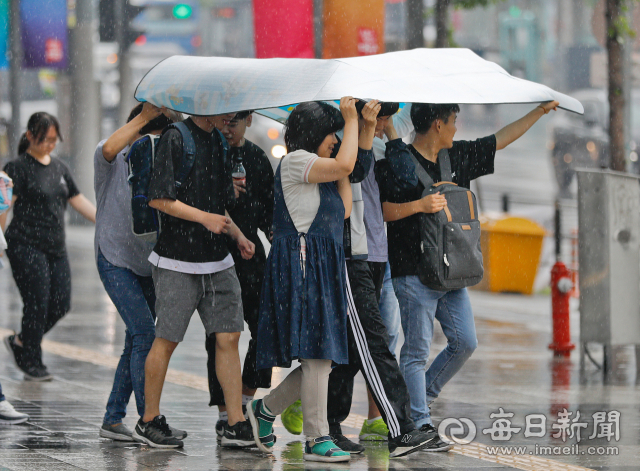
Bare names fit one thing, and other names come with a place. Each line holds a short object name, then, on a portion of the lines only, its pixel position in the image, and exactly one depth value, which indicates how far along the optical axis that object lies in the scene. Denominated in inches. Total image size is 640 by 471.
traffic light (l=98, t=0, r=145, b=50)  1498.5
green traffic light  1705.2
